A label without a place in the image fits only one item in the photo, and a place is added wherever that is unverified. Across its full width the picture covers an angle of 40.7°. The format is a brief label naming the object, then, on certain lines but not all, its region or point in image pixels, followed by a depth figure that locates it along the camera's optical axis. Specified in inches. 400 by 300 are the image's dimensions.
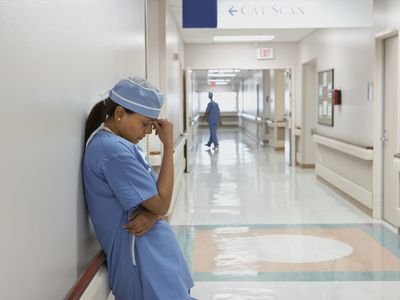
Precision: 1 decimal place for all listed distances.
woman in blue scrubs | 74.3
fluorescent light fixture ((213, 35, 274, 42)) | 441.7
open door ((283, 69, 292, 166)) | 491.5
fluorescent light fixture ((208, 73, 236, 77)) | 932.6
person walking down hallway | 698.8
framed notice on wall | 364.8
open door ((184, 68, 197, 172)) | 452.2
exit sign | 486.9
